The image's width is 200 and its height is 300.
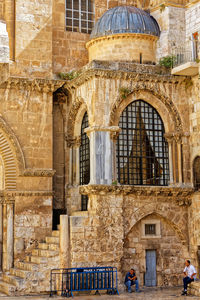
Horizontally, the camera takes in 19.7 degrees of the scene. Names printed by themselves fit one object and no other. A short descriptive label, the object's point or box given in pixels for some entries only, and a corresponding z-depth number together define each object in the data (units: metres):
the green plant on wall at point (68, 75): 23.00
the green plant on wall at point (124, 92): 21.56
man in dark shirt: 20.20
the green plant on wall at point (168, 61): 22.53
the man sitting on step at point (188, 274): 19.52
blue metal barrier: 19.38
